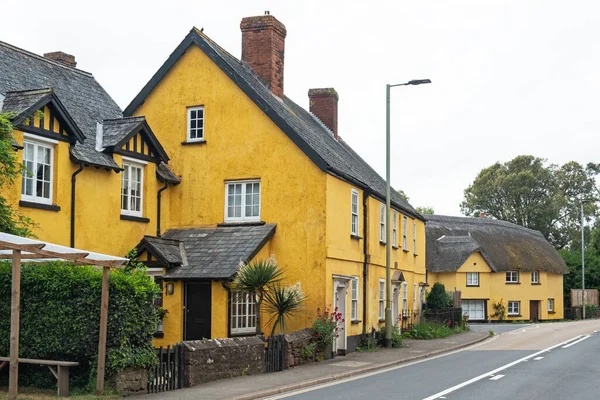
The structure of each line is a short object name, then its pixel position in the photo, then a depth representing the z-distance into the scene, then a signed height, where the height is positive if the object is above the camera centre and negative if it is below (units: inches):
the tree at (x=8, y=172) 666.2 +81.7
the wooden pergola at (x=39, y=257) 520.4 +1.2
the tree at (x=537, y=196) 3540.8 +349.1
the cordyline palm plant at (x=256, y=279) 847.7 -11.6
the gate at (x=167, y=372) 618.8 -84.2
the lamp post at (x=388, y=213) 1048.8 +76.2
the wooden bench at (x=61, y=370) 569.9 -76.4
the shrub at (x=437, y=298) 1678.2 -59.9
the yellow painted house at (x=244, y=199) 934.4 +90.7
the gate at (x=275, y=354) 786.2 -86.9
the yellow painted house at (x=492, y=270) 2418.8 +2.0
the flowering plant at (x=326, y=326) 910.4 -66.8
